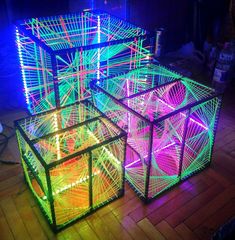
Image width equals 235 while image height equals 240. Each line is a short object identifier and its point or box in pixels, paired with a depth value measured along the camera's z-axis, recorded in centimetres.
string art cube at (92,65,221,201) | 187
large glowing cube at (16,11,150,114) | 206
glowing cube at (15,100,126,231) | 165
